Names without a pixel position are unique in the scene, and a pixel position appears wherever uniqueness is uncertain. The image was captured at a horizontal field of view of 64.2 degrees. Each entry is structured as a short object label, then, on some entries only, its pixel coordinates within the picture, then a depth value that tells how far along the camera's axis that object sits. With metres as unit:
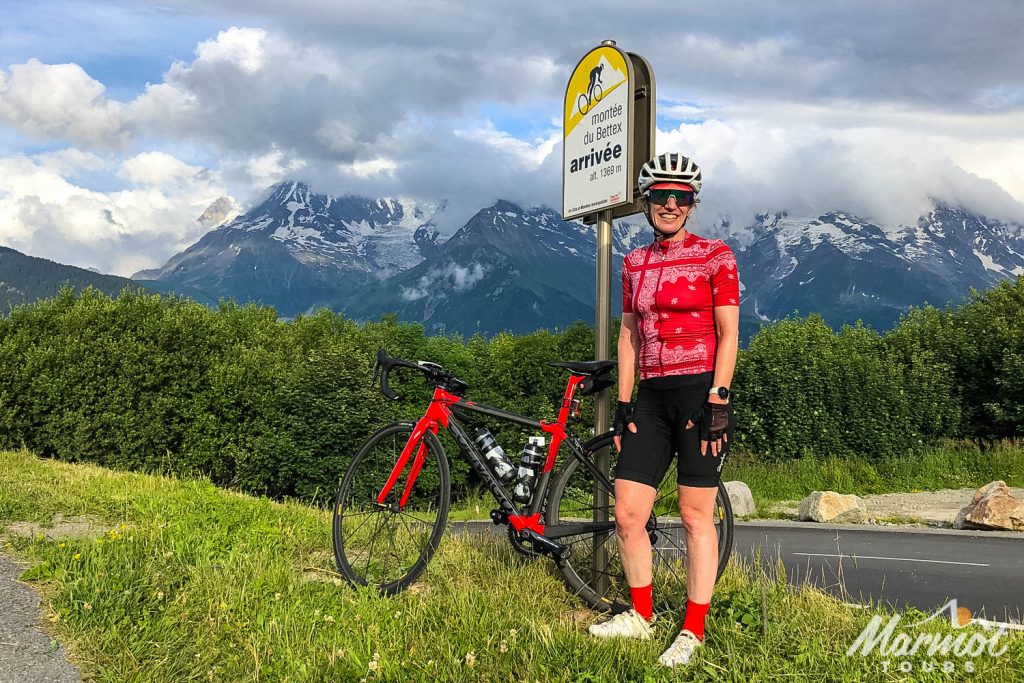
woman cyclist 4.01
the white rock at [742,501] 14.81
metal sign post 5.38
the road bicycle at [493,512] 4.92
